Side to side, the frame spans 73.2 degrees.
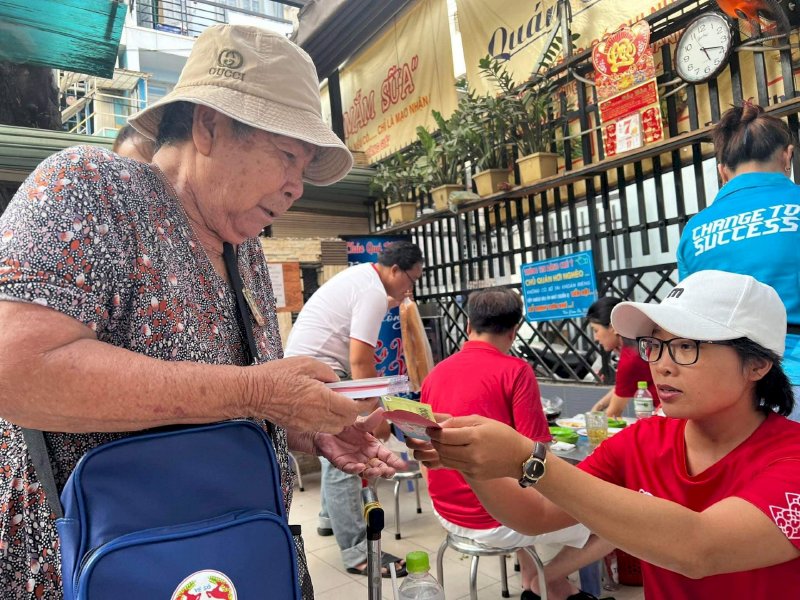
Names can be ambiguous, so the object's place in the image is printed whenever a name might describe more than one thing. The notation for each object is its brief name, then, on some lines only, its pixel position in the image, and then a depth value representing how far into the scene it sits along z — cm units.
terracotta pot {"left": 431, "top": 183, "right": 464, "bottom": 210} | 545
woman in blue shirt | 196
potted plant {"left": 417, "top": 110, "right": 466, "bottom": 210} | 520
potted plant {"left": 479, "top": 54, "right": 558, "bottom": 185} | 461
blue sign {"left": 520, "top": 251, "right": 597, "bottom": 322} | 447
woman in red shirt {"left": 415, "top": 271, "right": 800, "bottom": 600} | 102
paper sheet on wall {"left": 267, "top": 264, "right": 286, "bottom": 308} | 531
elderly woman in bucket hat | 73
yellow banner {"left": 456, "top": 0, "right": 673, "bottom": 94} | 416
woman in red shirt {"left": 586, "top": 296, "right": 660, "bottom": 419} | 328
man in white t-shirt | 321
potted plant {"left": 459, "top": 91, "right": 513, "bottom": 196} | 479
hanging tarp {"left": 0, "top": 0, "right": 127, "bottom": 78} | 416
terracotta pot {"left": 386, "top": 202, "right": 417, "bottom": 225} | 630
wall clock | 347
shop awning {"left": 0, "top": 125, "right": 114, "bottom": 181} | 481
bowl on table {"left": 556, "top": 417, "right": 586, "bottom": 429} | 319
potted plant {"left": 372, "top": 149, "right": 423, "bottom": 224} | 607
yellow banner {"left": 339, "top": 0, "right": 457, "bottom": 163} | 558
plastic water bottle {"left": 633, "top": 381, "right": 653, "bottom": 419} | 294
